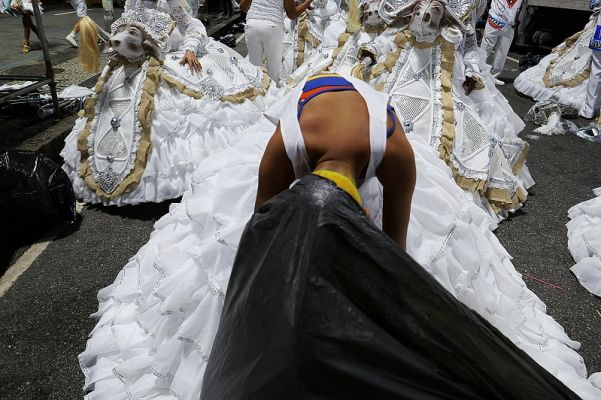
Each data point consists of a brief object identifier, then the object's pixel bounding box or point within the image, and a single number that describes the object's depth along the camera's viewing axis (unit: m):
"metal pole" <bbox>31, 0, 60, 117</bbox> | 4.43
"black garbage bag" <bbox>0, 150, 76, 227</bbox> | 3.06
